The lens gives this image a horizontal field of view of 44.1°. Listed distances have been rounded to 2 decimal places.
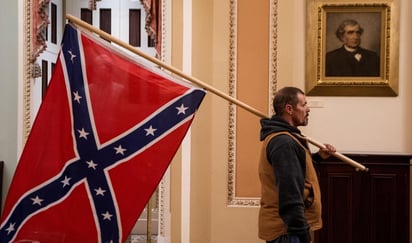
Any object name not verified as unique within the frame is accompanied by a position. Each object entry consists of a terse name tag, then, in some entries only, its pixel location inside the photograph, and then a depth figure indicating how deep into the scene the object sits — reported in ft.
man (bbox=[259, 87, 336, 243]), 6.85
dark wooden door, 13.33
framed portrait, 14.89
